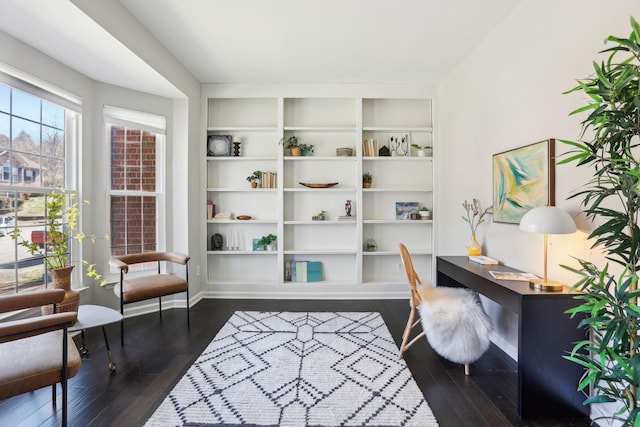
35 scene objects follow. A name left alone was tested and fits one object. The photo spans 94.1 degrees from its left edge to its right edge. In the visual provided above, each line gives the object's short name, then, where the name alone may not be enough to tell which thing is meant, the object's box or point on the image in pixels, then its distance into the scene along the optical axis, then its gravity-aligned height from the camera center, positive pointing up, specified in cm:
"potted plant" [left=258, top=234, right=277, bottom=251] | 392 -42
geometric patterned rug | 174 -119
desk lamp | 170 -7
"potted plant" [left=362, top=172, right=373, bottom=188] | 395 +40
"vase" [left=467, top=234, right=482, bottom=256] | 280 -35
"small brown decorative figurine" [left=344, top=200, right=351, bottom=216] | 396 +3
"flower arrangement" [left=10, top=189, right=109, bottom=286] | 221 -24
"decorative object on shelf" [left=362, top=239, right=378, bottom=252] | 399 -48
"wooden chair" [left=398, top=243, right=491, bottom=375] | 209 -83
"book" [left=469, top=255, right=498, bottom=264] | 256 -43
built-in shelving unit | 404 +25
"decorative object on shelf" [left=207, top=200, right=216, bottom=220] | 391 +0
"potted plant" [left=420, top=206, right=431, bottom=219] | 391 -4
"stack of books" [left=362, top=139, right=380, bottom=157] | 391 +83
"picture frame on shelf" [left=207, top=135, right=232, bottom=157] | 396 +86
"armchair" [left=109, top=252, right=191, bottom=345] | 268 -71
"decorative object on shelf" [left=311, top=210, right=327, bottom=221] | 396 -9
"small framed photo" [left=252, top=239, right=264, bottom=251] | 397 -49
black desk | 171 -84
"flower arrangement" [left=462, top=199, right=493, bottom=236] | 287 -2
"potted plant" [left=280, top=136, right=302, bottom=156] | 389 +85
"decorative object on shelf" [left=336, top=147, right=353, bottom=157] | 388 +77
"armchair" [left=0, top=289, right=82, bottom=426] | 136 -75
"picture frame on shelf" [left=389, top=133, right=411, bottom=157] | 398 +88
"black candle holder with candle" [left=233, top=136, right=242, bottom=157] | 397 +81
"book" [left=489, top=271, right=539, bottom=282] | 206 -46
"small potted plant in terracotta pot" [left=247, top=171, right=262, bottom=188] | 391 +42
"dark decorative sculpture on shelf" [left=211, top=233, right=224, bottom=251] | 395 -43
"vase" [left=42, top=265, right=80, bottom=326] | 221 -63
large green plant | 108 -7
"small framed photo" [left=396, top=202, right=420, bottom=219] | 402 +2
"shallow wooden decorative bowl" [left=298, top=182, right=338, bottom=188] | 388 +33
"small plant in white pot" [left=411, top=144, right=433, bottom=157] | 391 +80
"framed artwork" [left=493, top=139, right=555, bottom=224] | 205 +24
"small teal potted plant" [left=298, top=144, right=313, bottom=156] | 396 +81
